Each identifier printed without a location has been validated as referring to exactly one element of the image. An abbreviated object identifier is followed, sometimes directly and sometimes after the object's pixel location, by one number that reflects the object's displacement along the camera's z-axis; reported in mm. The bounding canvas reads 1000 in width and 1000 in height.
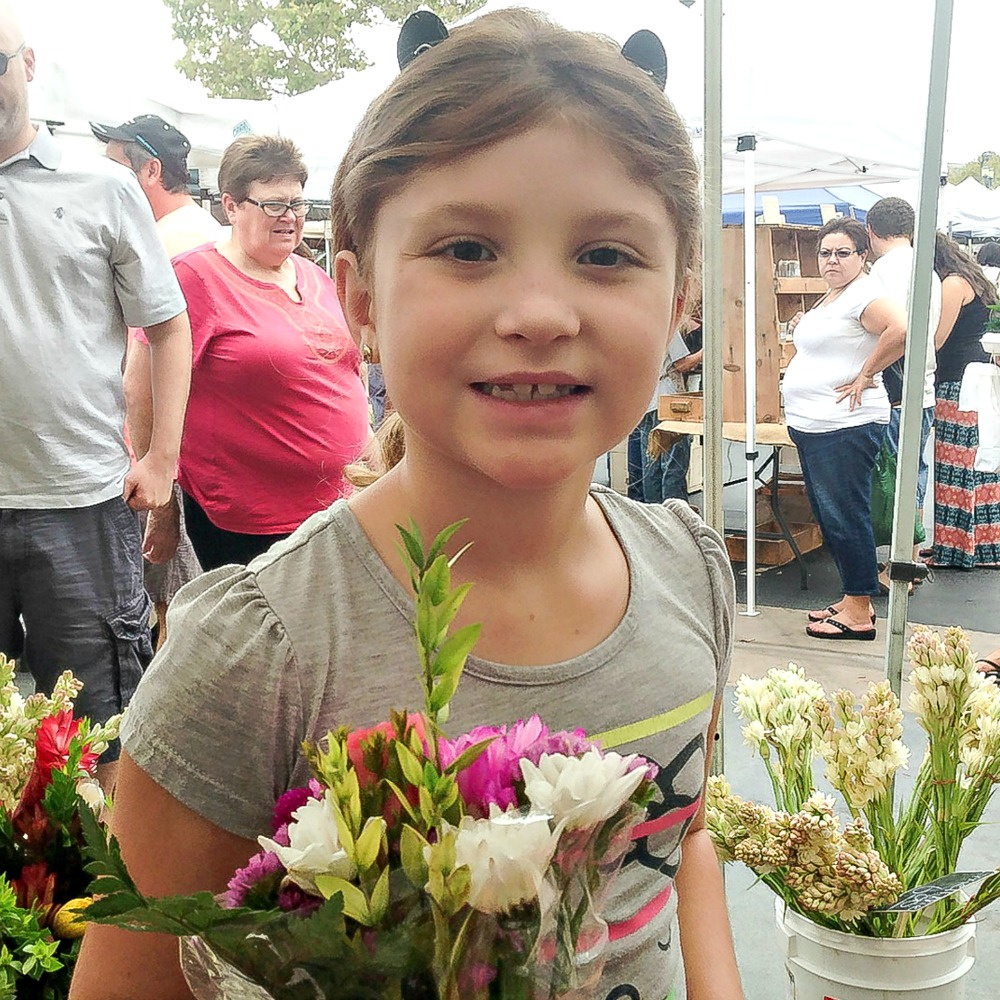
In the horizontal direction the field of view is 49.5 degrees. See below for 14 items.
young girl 744
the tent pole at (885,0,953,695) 1697
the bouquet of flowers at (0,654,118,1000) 900
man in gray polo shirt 2068
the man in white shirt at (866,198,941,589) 4449
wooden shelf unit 5527
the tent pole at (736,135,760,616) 4465
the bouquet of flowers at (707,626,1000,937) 1384
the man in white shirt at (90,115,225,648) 2857
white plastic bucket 1500
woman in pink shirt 2572
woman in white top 4438
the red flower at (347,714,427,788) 505
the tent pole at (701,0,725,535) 1660
